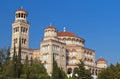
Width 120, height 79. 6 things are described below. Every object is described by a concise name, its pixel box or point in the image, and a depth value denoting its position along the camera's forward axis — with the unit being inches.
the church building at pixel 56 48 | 3218.5
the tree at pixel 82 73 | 2623.0
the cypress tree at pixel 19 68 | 2605.8
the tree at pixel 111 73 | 2682.1
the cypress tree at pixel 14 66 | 2549.2
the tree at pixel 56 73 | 2655.0
